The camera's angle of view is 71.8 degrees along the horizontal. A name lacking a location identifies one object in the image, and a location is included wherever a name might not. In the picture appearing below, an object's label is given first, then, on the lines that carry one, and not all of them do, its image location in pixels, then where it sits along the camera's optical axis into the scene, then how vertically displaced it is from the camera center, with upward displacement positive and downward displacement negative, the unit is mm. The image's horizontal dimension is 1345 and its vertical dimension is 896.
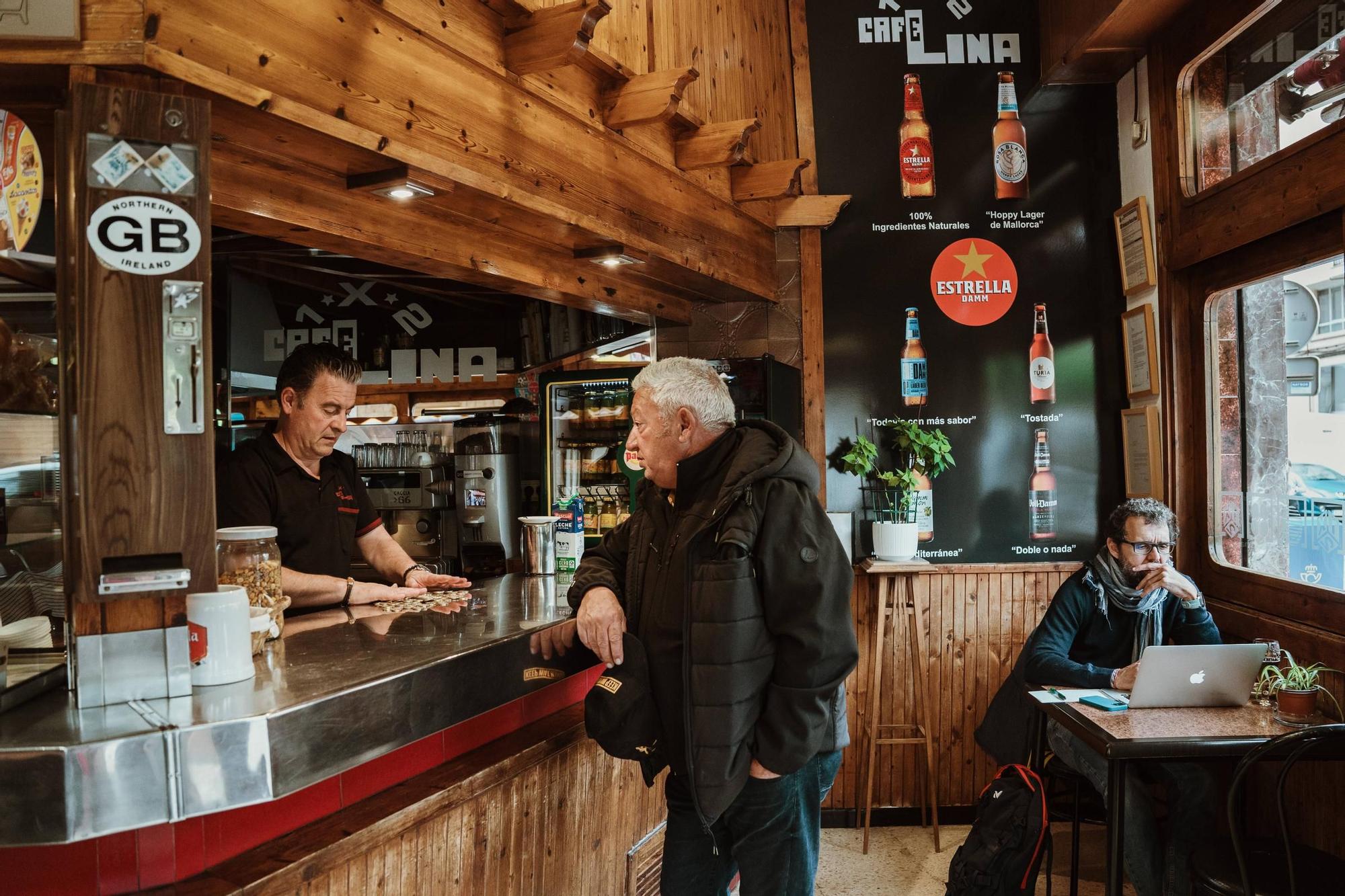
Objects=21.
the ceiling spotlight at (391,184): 2494 +785
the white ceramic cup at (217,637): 1805 -312
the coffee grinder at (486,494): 5633 -152
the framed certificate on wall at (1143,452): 4398 -17
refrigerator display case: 5383 +123
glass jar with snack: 2135 -199
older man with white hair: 2092 -380
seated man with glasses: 3291 -716
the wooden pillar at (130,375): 1729 +199
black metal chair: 2467 -1226
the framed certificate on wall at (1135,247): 4465 +996
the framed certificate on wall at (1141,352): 4445 +475
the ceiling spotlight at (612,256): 3580 +825
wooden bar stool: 4457 -1011
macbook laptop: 2934 -730
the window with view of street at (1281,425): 3453 +80
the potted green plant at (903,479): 4520 -118
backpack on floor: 2949 -1255
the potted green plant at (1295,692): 2834 -774
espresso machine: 5773 -231
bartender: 2824 -34
